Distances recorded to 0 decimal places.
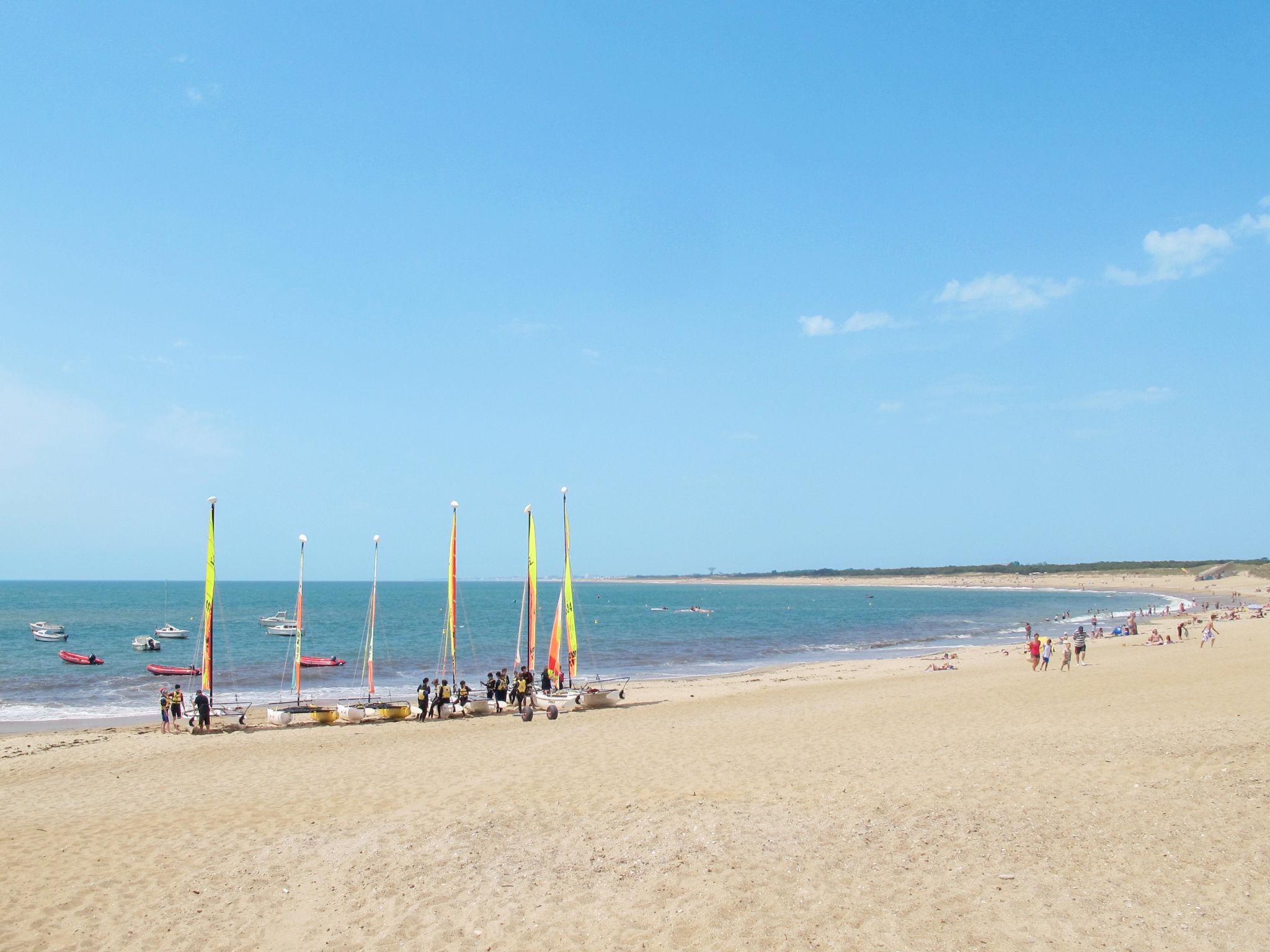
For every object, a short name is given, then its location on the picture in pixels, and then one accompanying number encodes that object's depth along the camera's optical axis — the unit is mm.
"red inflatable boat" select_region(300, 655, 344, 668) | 48000
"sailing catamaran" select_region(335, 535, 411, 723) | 23531
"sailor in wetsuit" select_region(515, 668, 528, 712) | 24297
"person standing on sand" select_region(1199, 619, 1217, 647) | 36125
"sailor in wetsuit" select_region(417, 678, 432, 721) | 23578
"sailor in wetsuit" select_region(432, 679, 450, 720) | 23844
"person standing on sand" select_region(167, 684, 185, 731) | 23453
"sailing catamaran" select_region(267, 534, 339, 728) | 23438
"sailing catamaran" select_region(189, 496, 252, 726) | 22766
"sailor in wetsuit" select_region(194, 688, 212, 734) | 22312
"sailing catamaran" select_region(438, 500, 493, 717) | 23984
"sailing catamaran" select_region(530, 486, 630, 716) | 24469
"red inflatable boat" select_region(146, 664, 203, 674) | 43119
